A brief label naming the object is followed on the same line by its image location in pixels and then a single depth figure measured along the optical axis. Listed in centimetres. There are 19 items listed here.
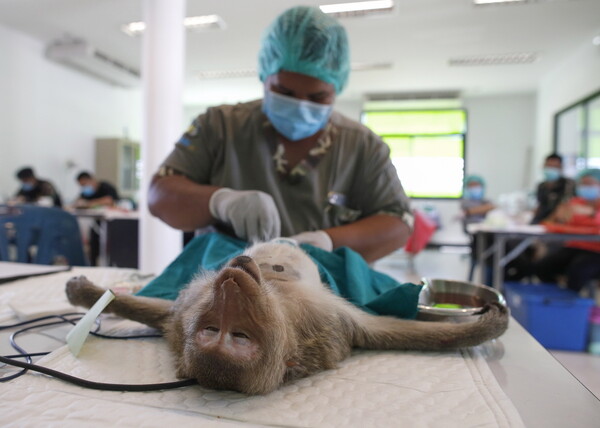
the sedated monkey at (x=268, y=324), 55
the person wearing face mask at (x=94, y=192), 549
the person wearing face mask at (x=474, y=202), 586
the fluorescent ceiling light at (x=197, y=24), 463
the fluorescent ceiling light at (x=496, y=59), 608
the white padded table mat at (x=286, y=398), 50
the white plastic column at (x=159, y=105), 317
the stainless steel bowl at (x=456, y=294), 90
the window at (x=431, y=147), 815
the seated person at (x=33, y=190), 502
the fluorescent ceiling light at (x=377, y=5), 422
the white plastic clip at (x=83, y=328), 67
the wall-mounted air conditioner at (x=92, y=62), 579
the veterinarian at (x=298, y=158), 114
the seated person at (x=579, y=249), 307
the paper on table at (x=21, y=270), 119
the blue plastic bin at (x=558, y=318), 274
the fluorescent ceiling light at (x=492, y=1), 434
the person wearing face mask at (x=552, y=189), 420
